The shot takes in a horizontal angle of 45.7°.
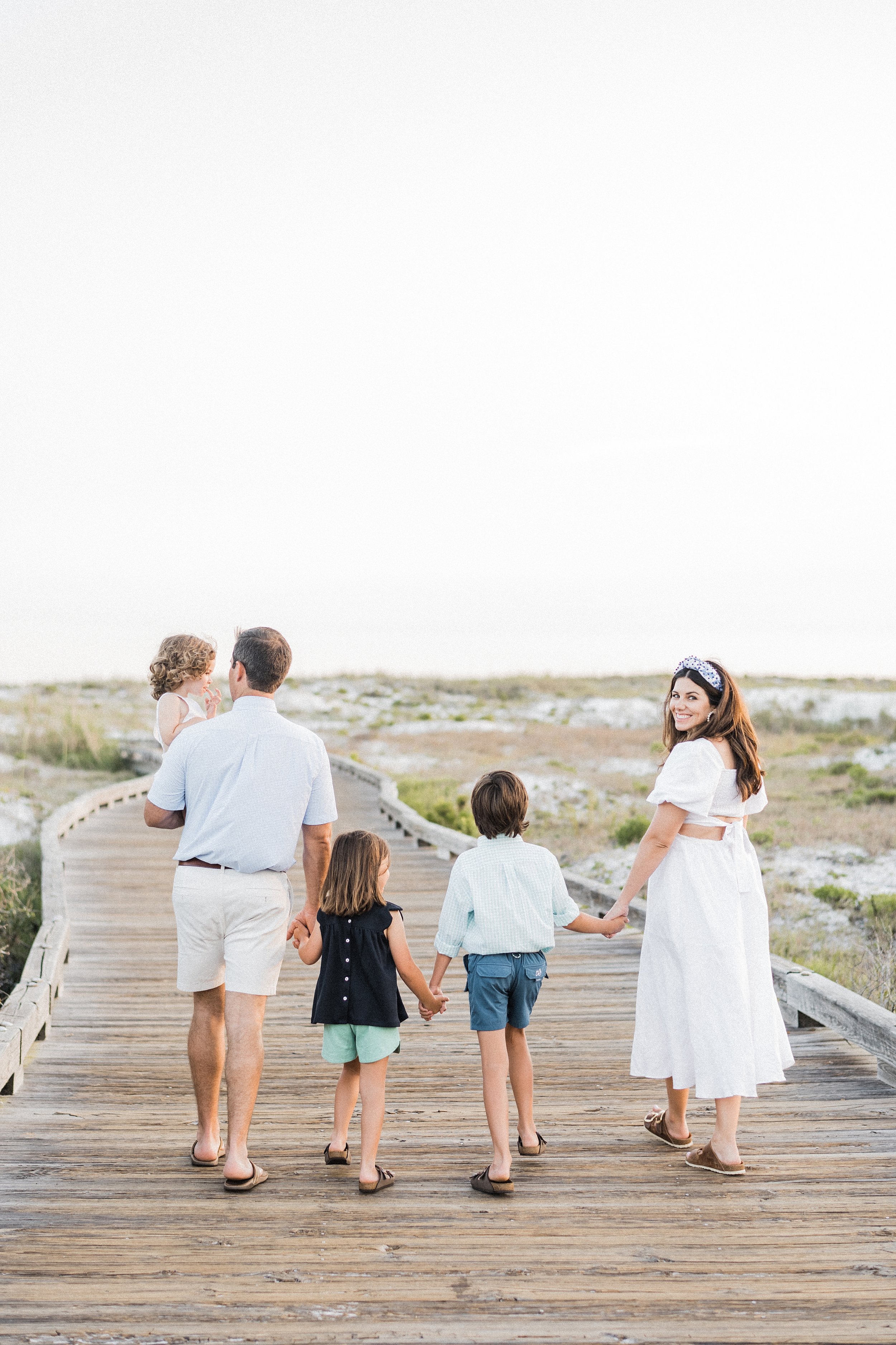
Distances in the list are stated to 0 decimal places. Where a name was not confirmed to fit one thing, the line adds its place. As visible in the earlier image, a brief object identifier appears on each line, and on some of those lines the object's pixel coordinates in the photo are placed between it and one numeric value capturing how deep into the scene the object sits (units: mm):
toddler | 4590
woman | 3996
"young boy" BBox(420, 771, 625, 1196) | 3906
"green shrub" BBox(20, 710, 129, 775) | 27250
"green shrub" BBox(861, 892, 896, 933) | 11719
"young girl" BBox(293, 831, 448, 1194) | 3857
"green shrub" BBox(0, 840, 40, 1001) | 8859
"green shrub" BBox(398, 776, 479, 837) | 16844
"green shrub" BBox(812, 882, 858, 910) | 12906
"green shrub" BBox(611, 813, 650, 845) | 16297
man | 3818
